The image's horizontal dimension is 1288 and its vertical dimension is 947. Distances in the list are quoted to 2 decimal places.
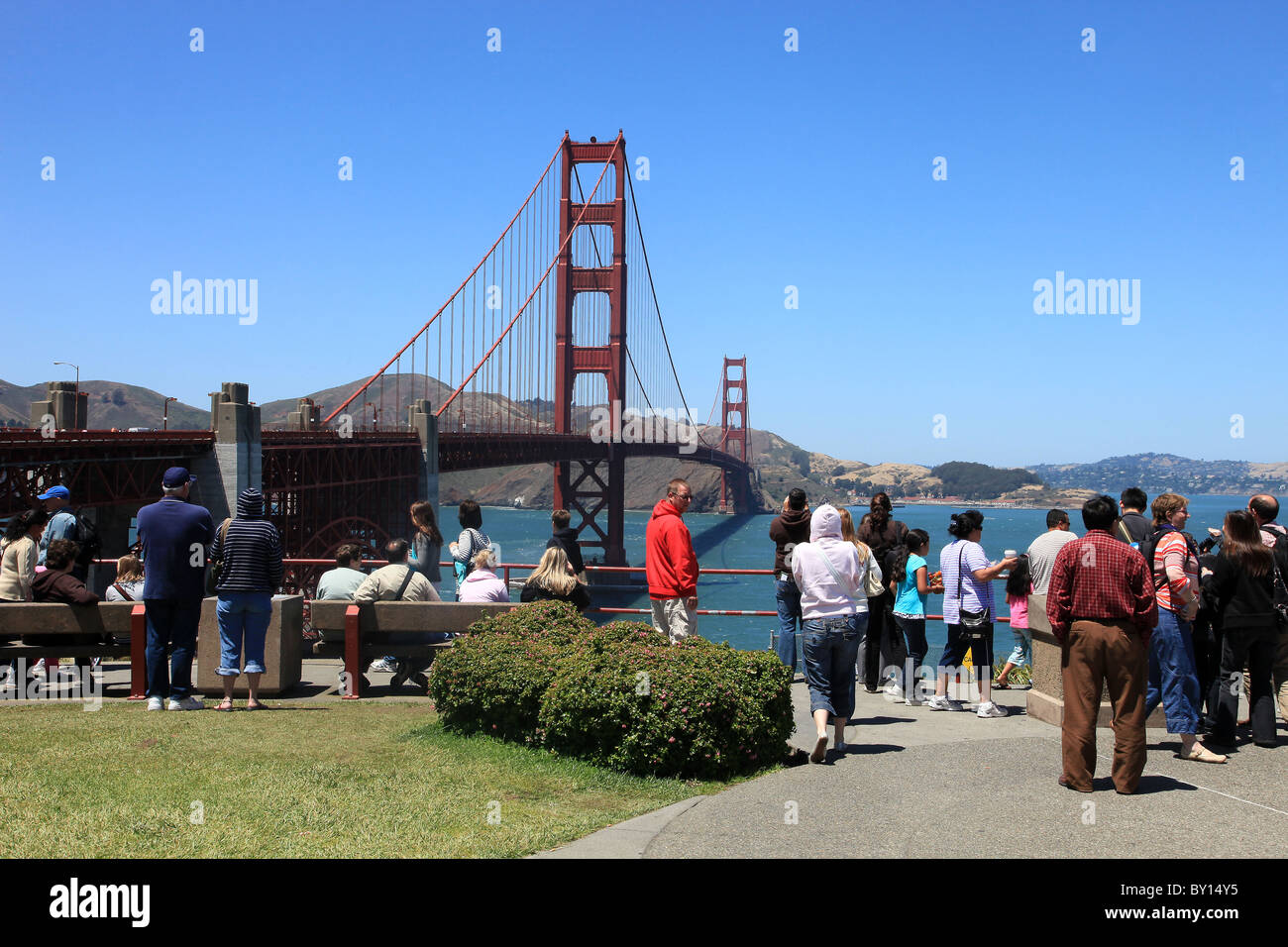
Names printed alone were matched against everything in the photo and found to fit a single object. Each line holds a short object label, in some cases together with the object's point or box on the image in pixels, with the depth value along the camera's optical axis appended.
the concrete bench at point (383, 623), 8.43
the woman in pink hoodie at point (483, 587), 8.89
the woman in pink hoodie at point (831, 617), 6.88
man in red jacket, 8.12
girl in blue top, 9.09
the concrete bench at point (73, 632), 8.22
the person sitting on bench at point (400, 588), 8.70
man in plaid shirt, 5.91
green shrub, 6.19
